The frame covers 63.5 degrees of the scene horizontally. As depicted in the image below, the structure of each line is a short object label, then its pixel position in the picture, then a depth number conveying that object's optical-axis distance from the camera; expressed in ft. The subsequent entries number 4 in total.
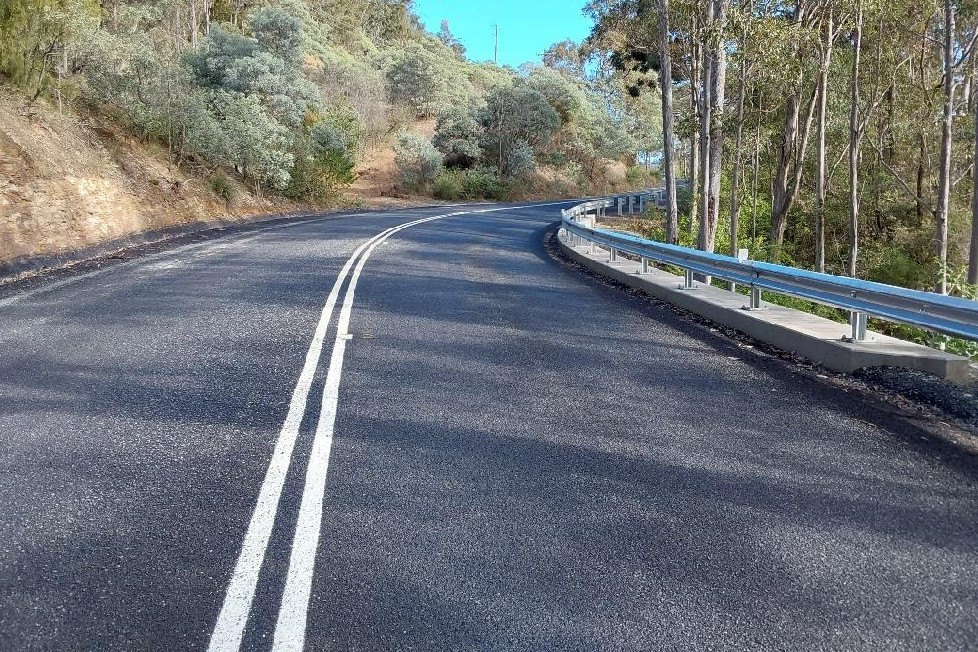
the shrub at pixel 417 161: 145.38
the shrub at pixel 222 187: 80.48
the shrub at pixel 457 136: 161.68
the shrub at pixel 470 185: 149.69
